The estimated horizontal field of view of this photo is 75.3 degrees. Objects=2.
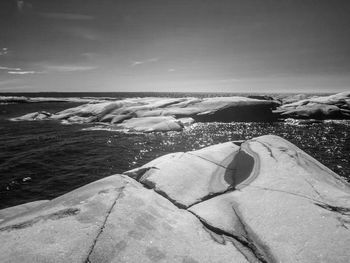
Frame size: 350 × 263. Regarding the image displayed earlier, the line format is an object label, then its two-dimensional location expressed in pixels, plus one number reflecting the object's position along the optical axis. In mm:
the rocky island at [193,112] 28656
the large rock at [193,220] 3340
